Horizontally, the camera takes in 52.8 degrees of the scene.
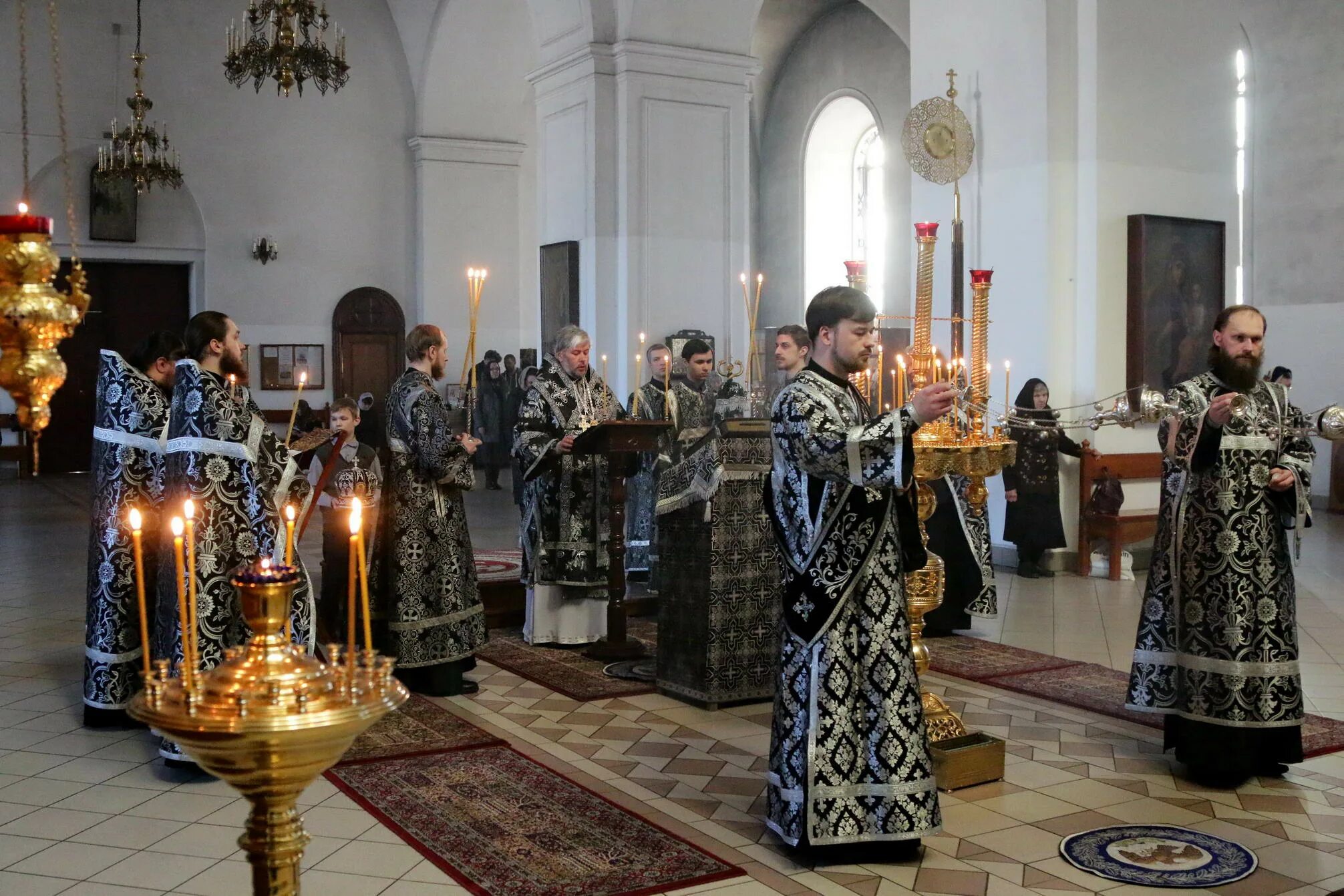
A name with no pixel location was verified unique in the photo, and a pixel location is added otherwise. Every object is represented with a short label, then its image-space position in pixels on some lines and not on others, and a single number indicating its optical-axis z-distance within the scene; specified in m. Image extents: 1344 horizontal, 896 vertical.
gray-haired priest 6.76
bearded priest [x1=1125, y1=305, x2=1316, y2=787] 4.53
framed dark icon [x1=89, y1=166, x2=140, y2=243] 17.05
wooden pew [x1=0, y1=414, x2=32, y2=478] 16.64
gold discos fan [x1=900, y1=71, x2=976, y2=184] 9.76
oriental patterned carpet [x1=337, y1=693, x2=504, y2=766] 5.04
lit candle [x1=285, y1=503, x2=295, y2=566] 2.39
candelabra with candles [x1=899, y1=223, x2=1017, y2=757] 4.46
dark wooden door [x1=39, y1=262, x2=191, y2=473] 17.64
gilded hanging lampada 1.94
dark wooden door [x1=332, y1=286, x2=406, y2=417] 18.33
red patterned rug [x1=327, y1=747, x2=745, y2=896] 3.73
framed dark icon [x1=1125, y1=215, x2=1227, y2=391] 9.55
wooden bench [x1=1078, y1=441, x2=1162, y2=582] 9.16
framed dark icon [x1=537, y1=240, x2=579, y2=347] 12.53
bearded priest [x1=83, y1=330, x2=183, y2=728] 5.23
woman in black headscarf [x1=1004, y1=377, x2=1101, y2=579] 9.33
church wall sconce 17.70
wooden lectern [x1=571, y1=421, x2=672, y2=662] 6.39
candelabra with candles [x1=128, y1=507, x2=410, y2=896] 1.89
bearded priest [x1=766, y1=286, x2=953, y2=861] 3.80
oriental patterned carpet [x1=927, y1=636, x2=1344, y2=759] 5.33
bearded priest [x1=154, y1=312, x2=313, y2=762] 4.71
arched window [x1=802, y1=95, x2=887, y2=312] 19.25
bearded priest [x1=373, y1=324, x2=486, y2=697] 5.82
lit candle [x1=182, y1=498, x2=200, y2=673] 1.97
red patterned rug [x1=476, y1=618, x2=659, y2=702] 6.07
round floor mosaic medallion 3.73
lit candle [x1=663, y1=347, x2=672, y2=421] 6.49
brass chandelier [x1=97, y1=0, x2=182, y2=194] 14.80
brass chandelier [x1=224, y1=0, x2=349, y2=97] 10.30
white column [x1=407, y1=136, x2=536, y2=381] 18.39
